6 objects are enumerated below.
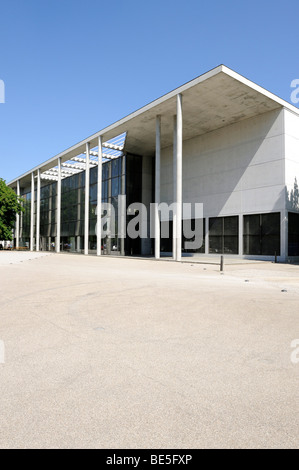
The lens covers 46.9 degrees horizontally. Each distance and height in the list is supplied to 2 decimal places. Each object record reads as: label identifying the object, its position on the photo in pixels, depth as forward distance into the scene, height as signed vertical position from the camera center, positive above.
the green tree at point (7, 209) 50.25 +4.45
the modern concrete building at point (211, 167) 28.33 +7.37
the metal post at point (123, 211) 40.06 +3.28
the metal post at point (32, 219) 55.00 +3.23
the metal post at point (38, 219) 52.59 +3.07
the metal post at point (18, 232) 65.94 +1.29
